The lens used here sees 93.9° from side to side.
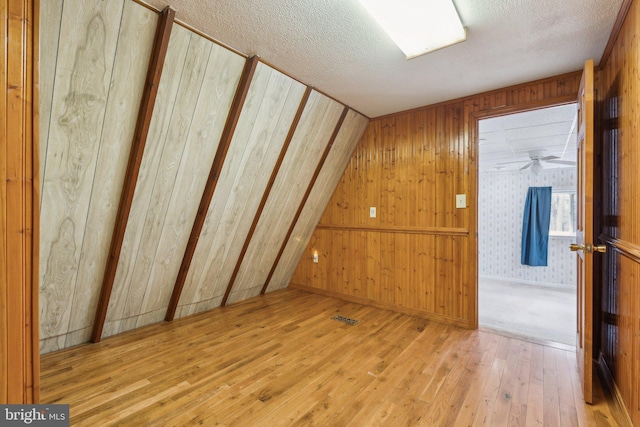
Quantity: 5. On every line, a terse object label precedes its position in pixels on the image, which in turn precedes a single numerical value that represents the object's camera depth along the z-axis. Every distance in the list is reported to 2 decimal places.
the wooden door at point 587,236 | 1.82
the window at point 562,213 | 6.12
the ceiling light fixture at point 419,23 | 1.69
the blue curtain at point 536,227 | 6.04
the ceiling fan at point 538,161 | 4.64
